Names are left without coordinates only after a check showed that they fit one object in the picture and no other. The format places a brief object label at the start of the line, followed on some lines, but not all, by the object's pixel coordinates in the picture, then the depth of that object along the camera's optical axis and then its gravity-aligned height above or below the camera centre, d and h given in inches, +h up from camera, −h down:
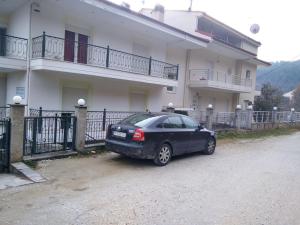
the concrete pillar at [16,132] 281.0 -34.7
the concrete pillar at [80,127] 345.1 -32.4
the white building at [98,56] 431.3 +85.6
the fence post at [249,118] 718.5 -23.2
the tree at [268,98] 1186.6 +51.6
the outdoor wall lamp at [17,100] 284.5 -2.8
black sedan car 296.9 -36.0
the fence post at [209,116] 574.6 -18.0
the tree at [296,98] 2161.9 +108.0
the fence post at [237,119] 684.7 -24.8
